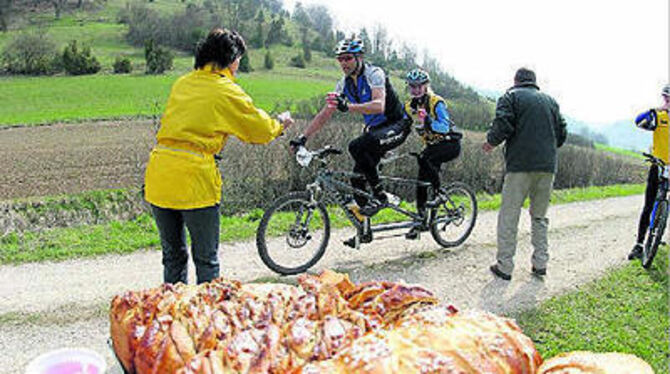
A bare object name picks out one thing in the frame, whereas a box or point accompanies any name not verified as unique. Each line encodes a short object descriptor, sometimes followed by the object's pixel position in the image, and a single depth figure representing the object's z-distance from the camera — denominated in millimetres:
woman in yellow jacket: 3514
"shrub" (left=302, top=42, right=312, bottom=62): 64125
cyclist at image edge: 6816
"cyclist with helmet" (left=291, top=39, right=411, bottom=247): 5621
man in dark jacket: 5734
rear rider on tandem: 6598
